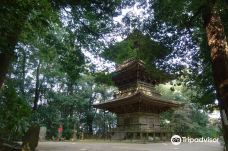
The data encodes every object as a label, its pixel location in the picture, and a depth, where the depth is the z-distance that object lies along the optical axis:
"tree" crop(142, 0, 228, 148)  4.25
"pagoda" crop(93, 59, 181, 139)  16.25
